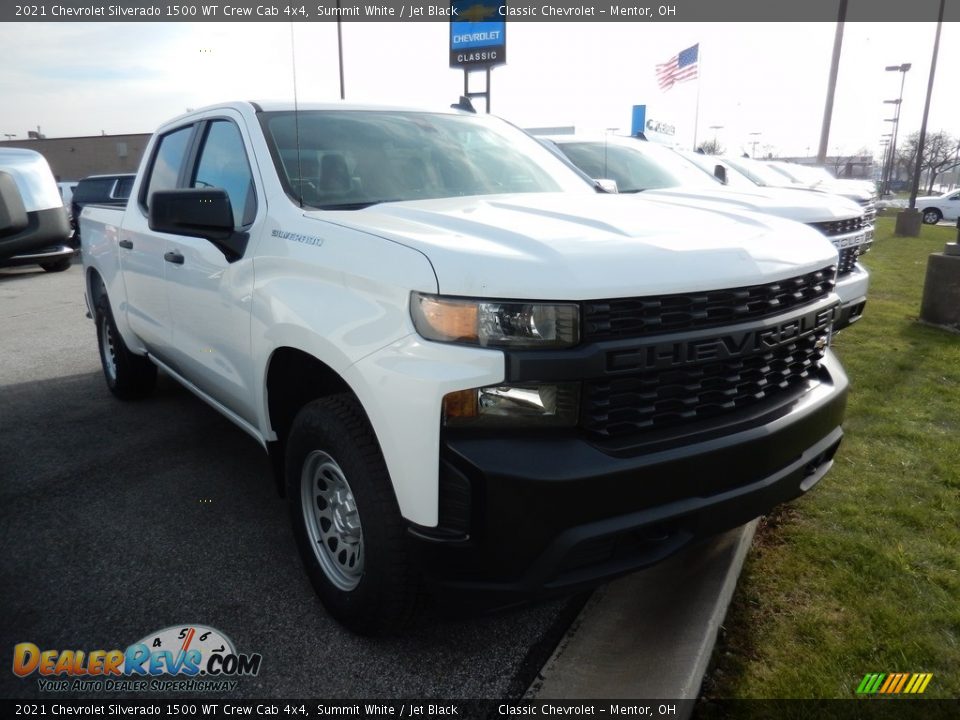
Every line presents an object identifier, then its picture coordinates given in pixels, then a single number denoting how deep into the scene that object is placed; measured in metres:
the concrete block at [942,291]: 7.02
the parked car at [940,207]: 29.89
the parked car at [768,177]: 12.04
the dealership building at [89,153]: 52.25
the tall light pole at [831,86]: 27.30
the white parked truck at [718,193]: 5.66
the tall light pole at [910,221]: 19.80
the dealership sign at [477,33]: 17.92
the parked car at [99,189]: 15.42
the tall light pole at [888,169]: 56.06
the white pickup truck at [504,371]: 2.01
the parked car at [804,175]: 15.21
